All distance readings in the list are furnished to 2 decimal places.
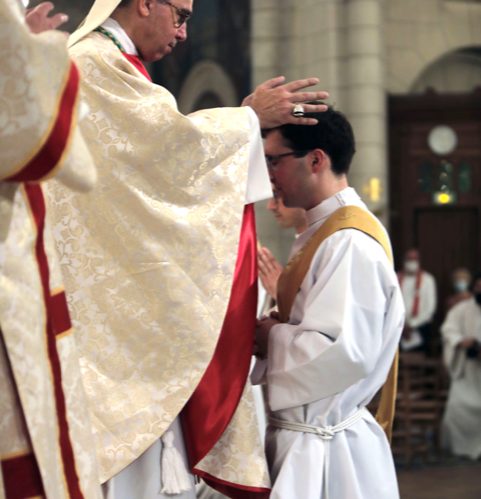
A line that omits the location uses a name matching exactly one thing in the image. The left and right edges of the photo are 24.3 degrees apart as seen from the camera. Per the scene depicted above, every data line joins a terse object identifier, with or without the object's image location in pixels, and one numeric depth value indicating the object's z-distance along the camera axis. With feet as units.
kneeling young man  9.23
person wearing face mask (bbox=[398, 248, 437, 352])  41.01
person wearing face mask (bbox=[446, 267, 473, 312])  42.22
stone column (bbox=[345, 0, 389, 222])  42.34
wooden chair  30.30
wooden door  47.03
